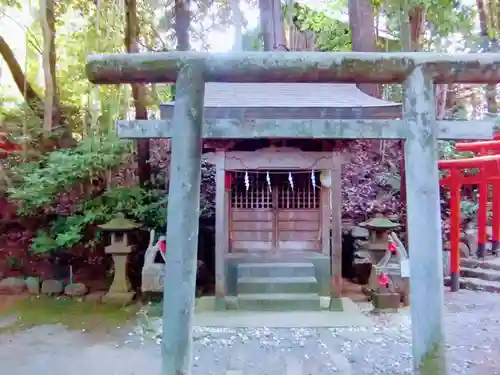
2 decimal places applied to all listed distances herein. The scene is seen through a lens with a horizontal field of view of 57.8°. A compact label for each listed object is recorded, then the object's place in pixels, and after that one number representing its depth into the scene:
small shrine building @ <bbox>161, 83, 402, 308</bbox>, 6.76
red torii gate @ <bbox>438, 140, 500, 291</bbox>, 7.75
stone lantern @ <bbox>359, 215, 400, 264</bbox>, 7.49
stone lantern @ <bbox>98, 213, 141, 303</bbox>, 7.59
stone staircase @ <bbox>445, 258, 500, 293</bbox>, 8.45
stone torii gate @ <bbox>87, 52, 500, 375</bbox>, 2.61
